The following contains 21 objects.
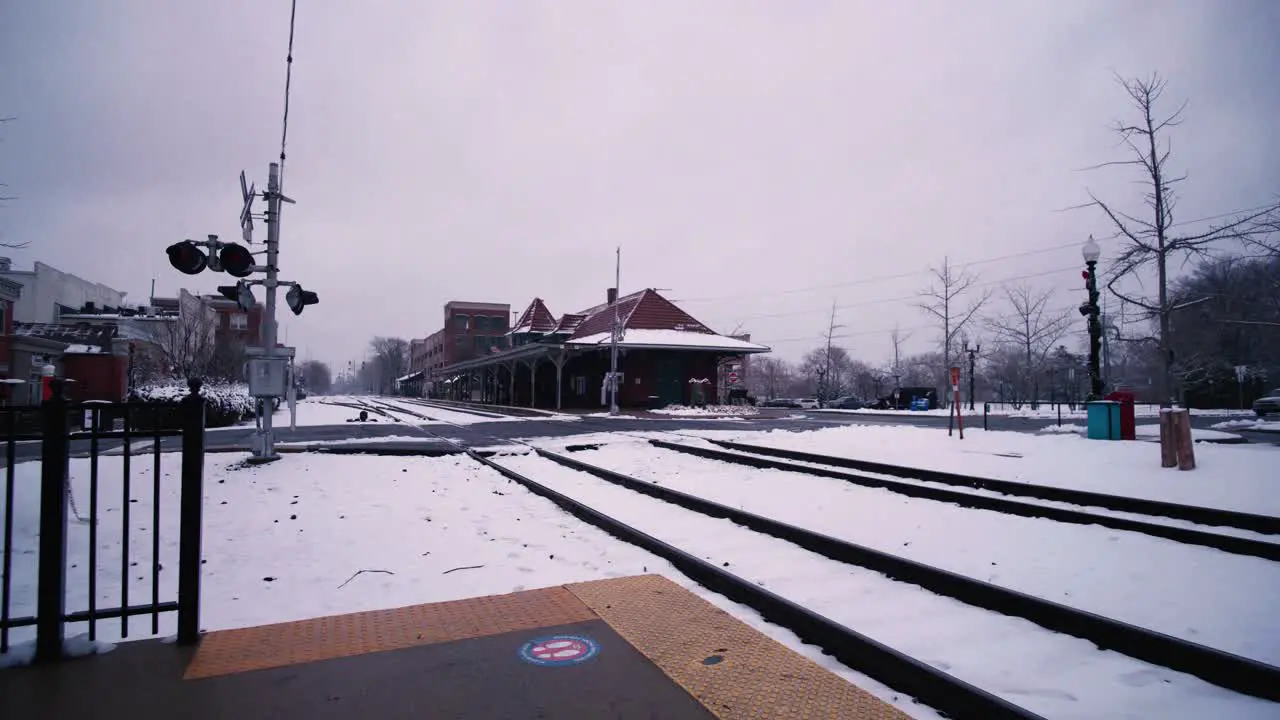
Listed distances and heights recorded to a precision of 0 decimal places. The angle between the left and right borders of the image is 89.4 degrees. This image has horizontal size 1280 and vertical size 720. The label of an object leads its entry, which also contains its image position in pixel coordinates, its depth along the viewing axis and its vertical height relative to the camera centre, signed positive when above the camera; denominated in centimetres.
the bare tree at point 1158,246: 1261 +270
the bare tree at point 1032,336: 3978 +295
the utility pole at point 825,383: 5319 +7
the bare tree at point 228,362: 3234 +121
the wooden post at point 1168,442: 857 -79
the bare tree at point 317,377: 15688 +204
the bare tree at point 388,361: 15075 +577
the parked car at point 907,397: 4331 -91
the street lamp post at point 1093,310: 1333 +153
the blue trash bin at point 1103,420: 1176 -67
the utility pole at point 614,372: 3192 +61
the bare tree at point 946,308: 3988 +475
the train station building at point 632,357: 3828 +169
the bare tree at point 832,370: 5837 +194
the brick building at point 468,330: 8800 +751
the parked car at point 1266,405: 2758 -98
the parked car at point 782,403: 5569 -175
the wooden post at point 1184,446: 842 -83
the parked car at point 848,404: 4834 -154
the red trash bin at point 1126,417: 1155 -61
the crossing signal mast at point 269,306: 1055 +131
